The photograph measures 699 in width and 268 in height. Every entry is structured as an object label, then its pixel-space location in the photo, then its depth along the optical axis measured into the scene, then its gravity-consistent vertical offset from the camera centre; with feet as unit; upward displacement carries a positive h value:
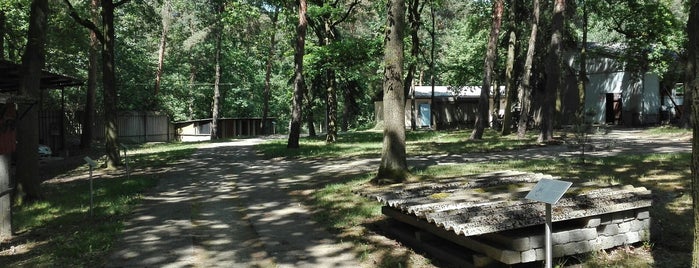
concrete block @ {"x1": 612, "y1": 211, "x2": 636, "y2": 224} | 17.66 -3.34
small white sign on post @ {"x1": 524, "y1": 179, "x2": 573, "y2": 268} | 12.75 -1.87
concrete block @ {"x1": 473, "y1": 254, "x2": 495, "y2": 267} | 15.66 -4.19
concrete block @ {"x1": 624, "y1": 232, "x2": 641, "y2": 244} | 17.81 -4.08
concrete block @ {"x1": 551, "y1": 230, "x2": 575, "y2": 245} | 16.16 -3.66
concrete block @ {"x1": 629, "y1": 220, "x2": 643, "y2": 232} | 17.96 -3.71
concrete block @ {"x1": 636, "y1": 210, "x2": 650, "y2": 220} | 18.08 -3.36
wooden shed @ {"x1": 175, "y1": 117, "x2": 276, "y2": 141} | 139.33 -0.73
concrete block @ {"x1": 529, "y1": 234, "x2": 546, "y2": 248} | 15.28 -3.57
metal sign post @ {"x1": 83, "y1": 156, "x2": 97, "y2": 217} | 25.97 -1.79
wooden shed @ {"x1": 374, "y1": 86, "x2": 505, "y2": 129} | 131.44 +3.65
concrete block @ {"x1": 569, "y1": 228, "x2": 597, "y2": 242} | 16.50 -3.68
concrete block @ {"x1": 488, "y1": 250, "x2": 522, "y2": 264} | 14.97 -3.91
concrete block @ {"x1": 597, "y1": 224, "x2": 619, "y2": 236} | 17.35 -3.70
